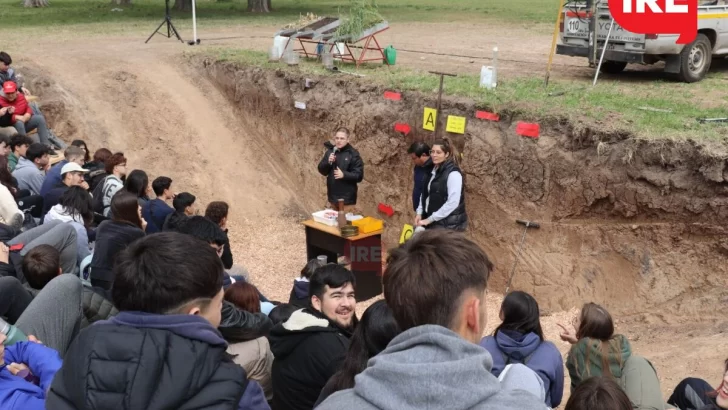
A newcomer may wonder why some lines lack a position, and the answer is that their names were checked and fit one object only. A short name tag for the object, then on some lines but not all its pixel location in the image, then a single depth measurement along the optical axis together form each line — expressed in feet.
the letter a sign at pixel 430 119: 35.12
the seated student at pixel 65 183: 25.02
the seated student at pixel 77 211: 21.97
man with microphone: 31.83
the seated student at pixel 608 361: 14.97
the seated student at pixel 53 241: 19.21
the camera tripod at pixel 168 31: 54.85
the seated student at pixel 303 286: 20.80
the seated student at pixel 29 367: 10.99
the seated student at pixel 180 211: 22.81
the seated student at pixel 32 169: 28.37
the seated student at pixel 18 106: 36.27
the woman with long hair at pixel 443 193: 26.58
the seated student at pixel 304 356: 12.56
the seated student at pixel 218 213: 22.83
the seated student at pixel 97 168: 28.60
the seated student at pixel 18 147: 30.60
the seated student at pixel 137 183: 23.85
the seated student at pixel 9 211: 22.88
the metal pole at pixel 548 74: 37.11
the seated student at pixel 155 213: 24.90
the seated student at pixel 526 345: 14.34
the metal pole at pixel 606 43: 36.39
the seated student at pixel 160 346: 7.77
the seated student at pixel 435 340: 6.11
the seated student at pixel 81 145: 32.53
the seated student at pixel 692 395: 15.64
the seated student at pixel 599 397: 10.91
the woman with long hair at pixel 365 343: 9.68
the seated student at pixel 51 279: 15.52
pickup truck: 37.22
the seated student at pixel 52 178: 26.73
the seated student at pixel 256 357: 13.93
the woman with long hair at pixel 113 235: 18.40
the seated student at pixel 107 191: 25.54
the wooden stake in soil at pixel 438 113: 35.12
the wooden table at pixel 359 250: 30.83
